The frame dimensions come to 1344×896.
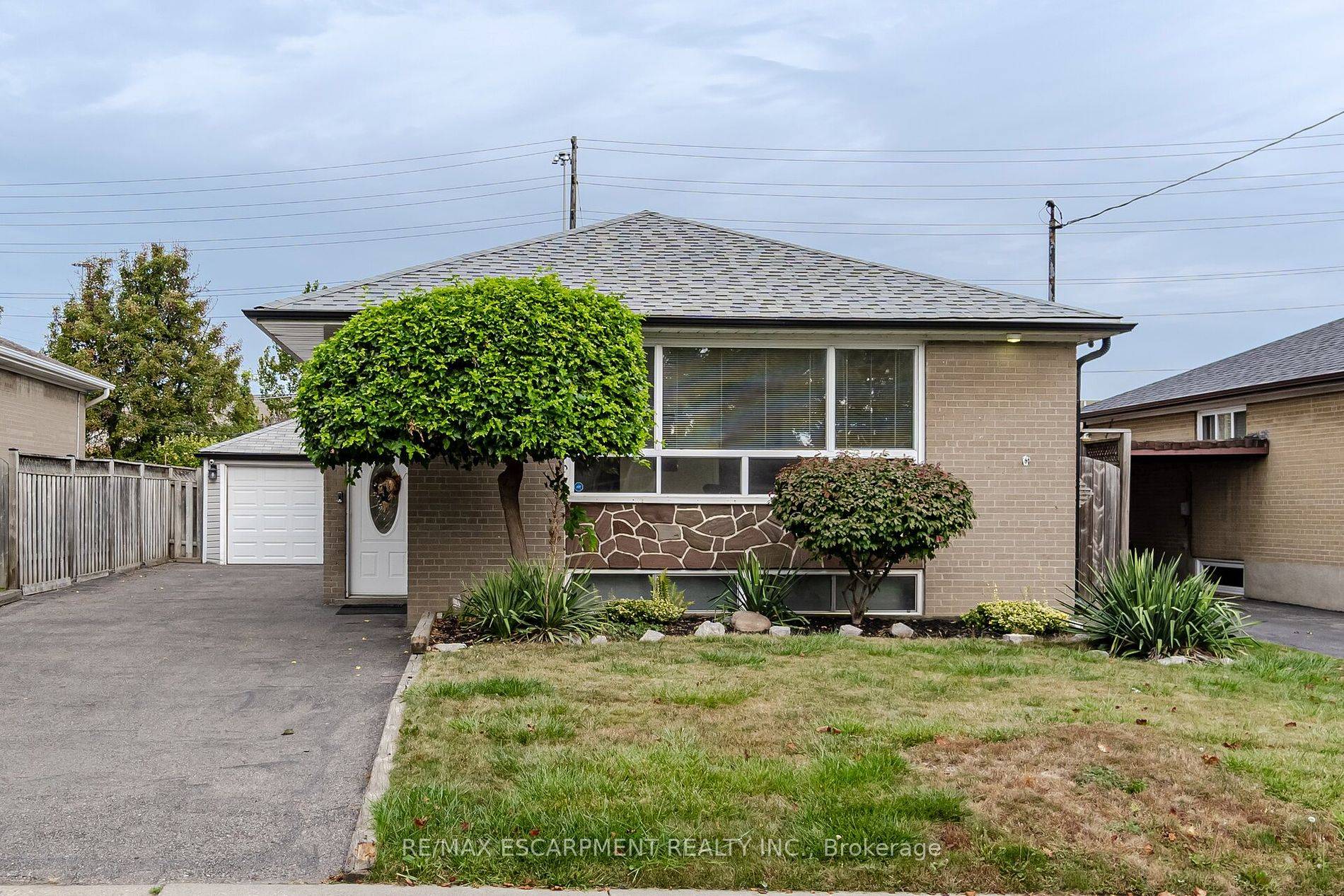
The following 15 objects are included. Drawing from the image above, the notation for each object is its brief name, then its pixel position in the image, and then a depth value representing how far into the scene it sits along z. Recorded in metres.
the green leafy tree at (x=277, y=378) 29.17
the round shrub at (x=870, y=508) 8.84
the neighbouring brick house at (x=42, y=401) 15.60
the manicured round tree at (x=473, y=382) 8.10
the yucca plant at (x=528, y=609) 8.53
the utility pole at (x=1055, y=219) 27.22
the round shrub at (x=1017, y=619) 9.31
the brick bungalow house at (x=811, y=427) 9.84
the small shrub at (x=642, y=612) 9.35
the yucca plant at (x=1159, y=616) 8.34
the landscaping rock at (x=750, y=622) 9.16
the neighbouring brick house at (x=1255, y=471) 14.01
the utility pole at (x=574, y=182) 26.33
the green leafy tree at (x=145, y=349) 23.06
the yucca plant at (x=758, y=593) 9.57
